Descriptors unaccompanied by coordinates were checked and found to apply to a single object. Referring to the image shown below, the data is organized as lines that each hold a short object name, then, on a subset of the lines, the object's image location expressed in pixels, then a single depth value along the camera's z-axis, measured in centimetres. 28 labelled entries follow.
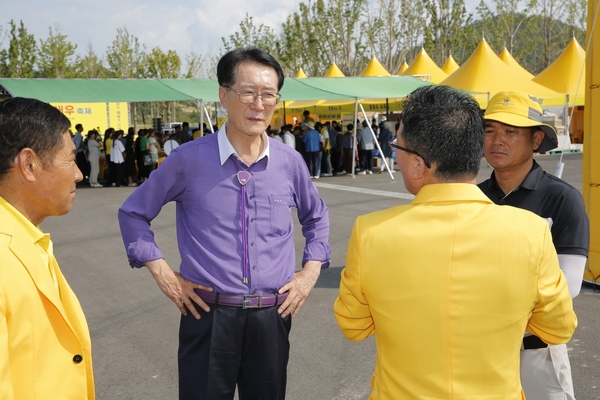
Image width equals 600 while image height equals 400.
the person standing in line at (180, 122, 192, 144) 1862
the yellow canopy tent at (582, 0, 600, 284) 595
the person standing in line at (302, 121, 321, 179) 1784
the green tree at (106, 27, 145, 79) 4328
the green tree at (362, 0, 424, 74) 4694
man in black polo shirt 250
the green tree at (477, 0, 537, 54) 4516
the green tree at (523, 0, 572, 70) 4481
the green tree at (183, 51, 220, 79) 4653
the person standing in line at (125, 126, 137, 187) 1738
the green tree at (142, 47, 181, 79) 4228
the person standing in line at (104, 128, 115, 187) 1731
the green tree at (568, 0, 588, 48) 4447
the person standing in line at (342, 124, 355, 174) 1902
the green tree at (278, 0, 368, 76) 4497
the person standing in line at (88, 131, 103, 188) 1688
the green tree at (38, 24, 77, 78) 3706
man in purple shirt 260
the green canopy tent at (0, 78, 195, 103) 1494
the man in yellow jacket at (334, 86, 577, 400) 167
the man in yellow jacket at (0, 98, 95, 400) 159
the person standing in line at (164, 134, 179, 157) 1680
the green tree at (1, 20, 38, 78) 3484
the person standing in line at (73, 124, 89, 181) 1733
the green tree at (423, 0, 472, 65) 4606
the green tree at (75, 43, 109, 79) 4316
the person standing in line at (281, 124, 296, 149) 1762
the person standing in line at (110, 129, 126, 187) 1664
